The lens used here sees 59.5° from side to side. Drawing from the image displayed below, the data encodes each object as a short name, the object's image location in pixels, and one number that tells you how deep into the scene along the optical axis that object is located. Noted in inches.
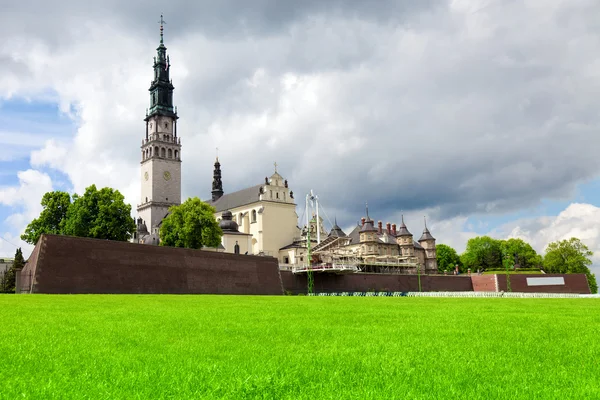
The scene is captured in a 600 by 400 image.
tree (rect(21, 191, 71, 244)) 2696.9
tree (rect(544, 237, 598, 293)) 4001.0
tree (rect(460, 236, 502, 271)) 5012.3
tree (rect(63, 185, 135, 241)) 2581.2
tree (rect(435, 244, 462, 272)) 5000.0
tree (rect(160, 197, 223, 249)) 2775.6
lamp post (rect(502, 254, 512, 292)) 3018.7
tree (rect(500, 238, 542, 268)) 4788.4
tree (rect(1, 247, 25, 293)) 2324.1
